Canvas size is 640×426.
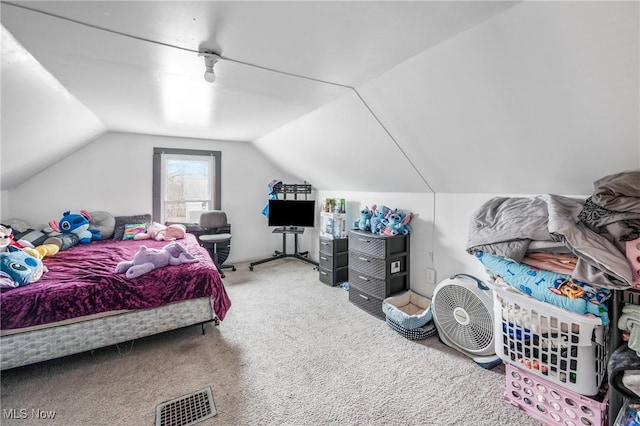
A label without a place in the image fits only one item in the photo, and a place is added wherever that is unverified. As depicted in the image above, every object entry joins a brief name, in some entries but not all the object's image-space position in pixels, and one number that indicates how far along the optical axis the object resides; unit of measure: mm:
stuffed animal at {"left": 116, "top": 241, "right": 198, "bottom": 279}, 2277
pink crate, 1422
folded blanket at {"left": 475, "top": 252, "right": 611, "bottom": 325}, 1351
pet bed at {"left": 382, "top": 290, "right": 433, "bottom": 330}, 2457
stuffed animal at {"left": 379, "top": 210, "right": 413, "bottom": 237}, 3064
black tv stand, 4582
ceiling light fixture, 1731
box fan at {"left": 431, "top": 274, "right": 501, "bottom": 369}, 2032
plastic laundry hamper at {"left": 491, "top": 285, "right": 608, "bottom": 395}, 1390
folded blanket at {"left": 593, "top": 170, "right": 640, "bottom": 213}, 1262
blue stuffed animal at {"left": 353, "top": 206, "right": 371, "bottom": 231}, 3361
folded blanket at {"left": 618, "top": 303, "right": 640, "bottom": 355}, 1204
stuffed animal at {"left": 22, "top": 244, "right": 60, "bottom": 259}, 2559
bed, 1867
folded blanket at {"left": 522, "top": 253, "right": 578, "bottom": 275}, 1494
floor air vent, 1582
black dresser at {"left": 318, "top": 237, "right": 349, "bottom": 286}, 3797
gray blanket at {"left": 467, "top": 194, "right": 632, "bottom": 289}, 1255
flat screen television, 4477
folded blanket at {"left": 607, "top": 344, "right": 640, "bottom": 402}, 1146
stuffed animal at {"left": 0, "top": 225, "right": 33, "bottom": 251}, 2418
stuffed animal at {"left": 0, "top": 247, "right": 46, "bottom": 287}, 1967
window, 4297
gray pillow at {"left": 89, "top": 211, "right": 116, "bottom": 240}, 3754
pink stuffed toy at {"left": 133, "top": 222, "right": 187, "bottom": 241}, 3703
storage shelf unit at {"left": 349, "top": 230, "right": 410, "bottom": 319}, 2923
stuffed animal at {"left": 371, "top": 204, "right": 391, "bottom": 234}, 3189
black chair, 4270
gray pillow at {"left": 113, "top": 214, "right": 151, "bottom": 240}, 3803
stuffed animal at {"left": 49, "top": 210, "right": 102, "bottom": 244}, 3434
